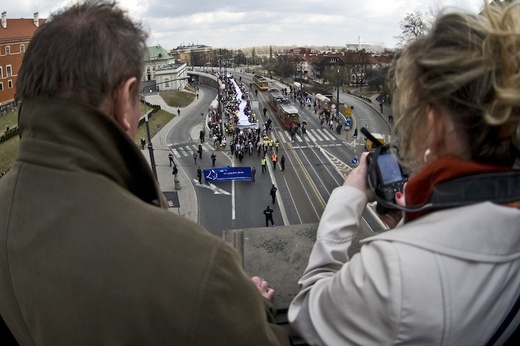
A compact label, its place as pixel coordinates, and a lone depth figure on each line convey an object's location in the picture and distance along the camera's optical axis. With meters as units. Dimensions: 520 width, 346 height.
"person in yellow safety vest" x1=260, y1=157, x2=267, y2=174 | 28.98
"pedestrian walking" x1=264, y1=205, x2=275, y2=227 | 19.06
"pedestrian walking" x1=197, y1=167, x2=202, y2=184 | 27.47
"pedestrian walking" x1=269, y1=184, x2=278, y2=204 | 23.05
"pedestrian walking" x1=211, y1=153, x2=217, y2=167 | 31.72
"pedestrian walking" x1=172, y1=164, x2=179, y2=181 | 26.57
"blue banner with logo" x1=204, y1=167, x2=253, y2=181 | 27.05
